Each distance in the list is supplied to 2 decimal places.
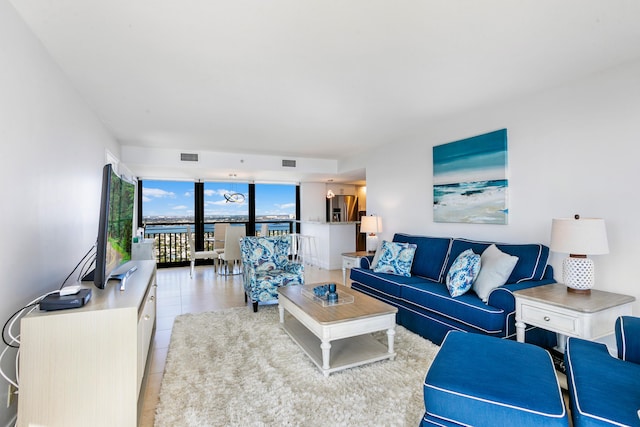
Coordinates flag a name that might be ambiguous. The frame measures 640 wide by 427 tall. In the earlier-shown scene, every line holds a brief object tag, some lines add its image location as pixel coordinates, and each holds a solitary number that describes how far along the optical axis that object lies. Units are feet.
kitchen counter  22.18
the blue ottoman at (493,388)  4.14
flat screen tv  6.21
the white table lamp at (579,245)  7.31
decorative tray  9.21
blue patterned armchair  12.56
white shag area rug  6.08
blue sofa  8.12
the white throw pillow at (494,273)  8.92
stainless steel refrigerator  27.58
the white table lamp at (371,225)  16.20
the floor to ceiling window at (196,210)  23.15
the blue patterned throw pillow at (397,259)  12.30
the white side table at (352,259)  14.55
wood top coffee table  7.74
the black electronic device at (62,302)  5.18
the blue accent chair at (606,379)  3.90
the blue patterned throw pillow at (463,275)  9.30
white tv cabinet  4.84
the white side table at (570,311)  6.67
